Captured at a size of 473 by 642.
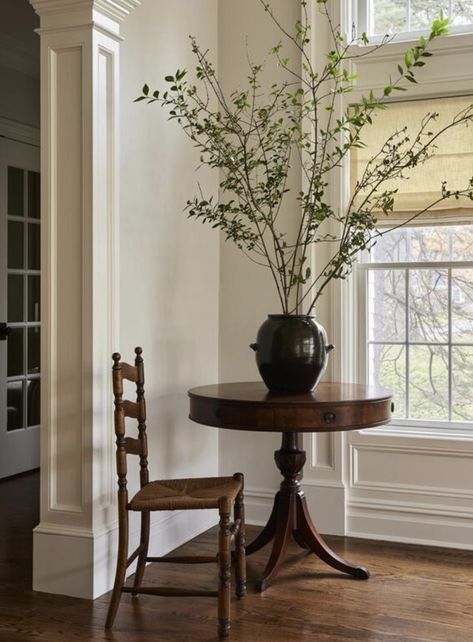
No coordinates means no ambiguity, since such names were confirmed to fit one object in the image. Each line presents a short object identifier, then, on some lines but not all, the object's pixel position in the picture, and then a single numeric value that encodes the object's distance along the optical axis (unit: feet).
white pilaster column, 10.78
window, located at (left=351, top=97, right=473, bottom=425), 13.33
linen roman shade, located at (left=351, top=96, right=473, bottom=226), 13.21
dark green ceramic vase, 11.18
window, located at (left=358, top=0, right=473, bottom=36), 13.50
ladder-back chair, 9.34
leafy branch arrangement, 13.38
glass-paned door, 18.81
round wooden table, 10.36
